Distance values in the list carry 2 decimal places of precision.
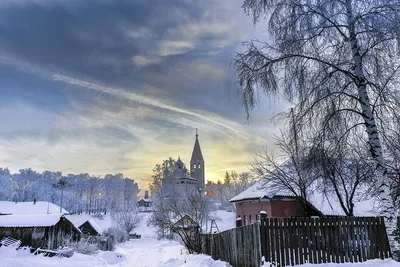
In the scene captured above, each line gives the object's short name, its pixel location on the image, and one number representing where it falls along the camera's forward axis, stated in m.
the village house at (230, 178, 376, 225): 16.89
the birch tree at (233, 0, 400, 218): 8.29
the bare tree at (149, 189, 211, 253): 28.38
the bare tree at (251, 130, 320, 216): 14.99
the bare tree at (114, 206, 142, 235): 61.19
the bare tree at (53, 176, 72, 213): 52.33
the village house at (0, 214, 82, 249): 33.28
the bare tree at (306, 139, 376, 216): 9.16
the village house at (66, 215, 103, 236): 47.13
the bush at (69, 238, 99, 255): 30.09
